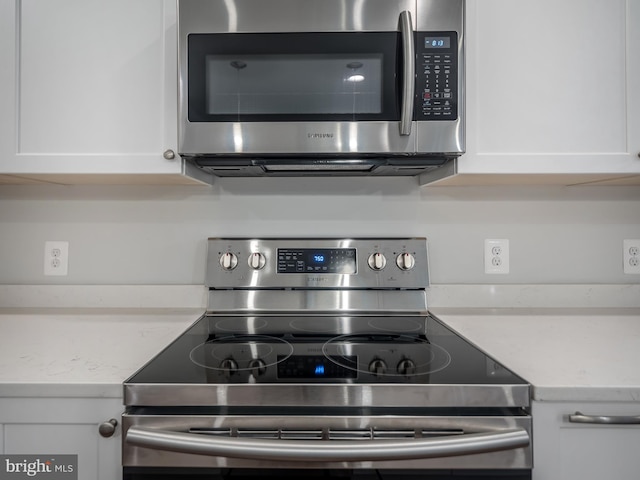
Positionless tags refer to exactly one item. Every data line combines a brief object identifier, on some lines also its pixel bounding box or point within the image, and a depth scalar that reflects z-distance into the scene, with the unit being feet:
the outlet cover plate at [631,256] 4.50
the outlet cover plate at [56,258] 4.56
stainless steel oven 2.30
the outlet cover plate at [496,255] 4.55
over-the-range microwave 3.31
